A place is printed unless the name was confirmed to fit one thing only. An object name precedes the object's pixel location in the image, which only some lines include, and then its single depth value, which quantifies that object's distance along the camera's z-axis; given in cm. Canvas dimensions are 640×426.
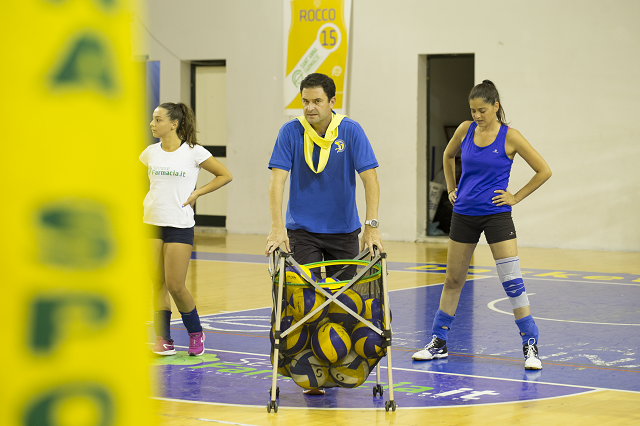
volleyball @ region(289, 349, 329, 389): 872
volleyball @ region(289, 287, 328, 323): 870
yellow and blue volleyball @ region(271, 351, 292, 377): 877
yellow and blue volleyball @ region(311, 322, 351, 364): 862
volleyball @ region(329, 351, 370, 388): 868
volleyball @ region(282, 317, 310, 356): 873
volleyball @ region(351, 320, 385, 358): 872
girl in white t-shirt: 1137
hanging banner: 3316
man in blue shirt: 929
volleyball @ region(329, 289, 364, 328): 882
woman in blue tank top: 1102
